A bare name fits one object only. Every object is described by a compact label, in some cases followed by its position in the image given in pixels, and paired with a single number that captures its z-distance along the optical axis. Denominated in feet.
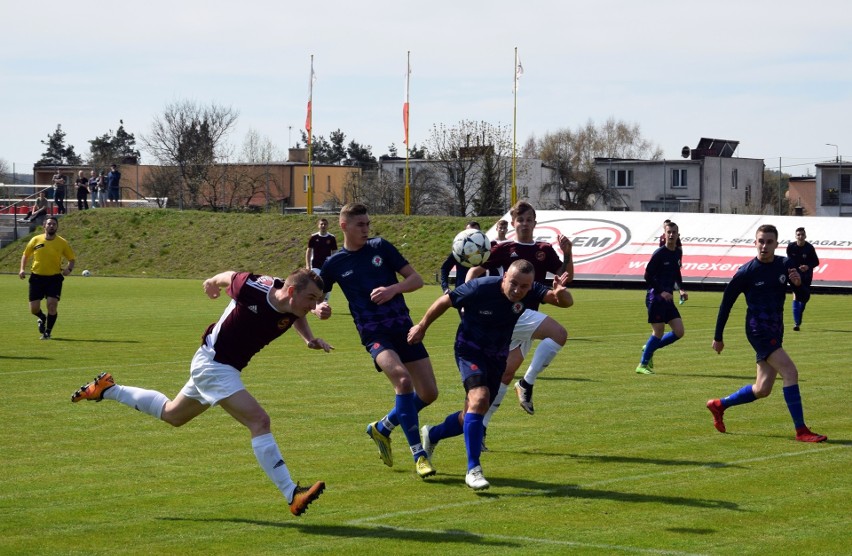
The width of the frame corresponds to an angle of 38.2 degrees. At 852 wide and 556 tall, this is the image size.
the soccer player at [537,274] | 41.63
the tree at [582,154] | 299.99
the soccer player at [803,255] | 92.44
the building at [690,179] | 299.38
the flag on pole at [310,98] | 214.90
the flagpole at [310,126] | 213.25
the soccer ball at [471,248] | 37.24
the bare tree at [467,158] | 263.90
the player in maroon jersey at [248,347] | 28.37
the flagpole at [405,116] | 209.70
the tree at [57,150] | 455.22
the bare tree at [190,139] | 310.24
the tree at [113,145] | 424.21
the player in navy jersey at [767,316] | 40.24
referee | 78.28
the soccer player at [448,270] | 41.79
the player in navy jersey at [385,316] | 34.55
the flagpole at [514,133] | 203.51
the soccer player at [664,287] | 63.16
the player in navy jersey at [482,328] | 32.19
